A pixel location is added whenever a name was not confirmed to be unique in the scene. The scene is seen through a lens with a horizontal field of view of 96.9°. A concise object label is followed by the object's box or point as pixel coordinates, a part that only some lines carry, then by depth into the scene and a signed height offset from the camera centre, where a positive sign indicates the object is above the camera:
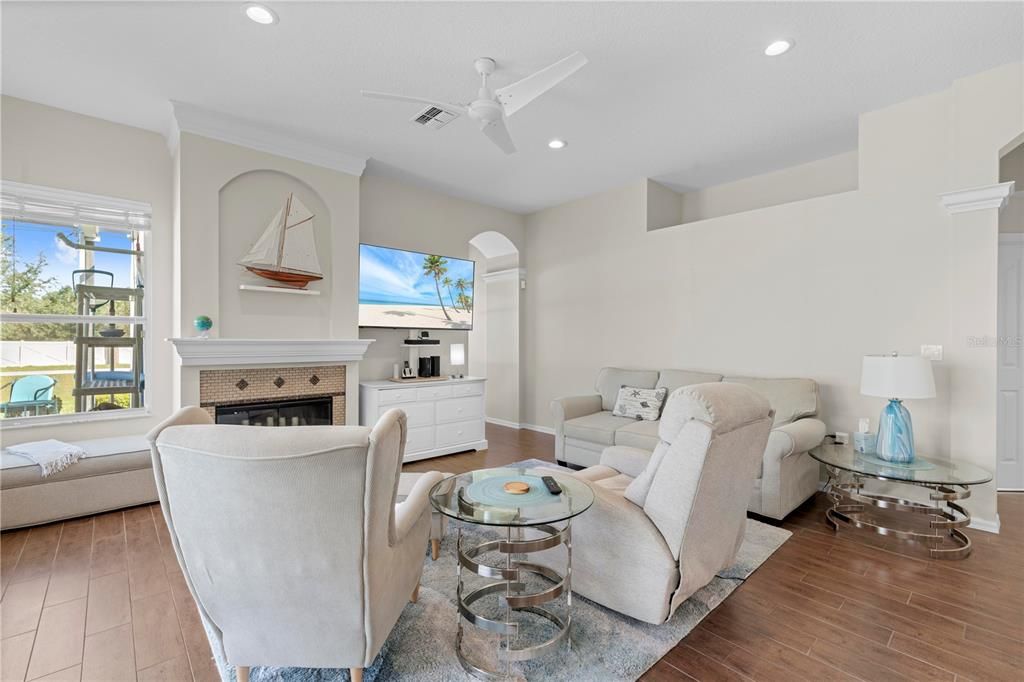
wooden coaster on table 1.98 -0.65
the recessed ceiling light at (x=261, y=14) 2.38 +1.74
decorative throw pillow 4.36 -0.61
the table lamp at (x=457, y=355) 5.37 -0.17
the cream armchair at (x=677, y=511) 1.79 -0.71
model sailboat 3.78 +0.77
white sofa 3.13 -0.76
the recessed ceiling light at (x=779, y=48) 2.66 +1.75
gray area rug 1.72 -1.26
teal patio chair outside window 3.40 -0.44
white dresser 4.48 -0.73
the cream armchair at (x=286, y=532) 1.30 -0.58
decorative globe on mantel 3.47 +0.12
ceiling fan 2.39 +1.42
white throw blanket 3.02 -0.78
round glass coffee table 1.74 -0.89
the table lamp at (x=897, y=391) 2.93 -0.31
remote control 1.97 -0.64
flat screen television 4.70 +0.57
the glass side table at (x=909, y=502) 2.72 -1.07
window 3.39 +0.27
